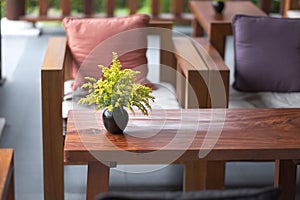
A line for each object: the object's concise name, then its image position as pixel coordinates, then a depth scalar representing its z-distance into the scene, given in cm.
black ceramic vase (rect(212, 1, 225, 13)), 634
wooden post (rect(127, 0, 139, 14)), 897
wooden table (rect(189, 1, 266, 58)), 555
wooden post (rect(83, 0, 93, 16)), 900
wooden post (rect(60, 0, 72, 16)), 892
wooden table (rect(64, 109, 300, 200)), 341
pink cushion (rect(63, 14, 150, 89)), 493
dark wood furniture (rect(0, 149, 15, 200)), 295
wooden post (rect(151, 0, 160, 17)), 897
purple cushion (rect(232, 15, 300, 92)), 509
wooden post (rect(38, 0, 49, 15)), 896
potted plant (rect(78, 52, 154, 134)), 357
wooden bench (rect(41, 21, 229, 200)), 426
